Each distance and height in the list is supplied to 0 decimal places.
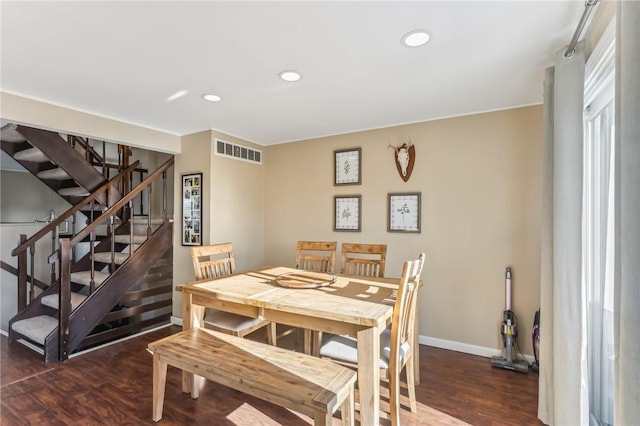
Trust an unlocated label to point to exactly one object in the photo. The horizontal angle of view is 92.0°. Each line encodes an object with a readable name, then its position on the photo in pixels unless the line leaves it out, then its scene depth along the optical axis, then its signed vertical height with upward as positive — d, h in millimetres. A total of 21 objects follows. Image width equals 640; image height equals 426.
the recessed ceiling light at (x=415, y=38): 1752 +1031
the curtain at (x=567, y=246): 1729 -173
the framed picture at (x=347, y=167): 3723 +588
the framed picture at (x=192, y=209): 3736 +53
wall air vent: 3774 +808
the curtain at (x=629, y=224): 686 -16
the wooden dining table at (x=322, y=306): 1707 -559
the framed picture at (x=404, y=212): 3361 +34
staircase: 2953 -607
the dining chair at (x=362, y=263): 2881 -463
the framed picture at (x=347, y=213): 3732 +20
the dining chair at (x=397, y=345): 1777 -859
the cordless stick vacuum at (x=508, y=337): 2732 -1099
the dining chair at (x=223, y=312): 2486 -853
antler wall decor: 3379 +625
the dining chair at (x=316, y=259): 3119 -459
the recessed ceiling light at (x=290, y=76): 2229 +1022
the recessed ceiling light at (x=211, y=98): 2674 +1016
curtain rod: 1437 +968
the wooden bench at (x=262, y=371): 1500 -867
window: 1753 -115
